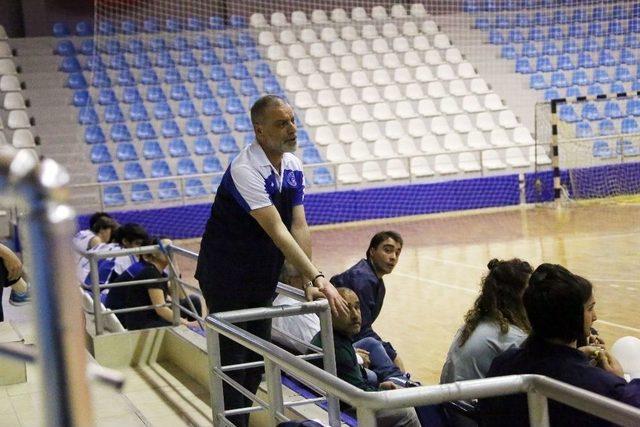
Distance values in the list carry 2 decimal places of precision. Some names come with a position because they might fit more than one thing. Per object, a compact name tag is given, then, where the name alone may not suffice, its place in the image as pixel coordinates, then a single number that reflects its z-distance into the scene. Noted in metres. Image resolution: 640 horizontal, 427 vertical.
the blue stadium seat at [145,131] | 16.64
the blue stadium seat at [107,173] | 15.54
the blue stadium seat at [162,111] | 17.03
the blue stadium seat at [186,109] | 17.16
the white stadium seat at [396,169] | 16.52
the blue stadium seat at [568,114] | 17.77
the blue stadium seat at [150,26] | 17.70
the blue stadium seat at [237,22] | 18.25
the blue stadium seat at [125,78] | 17.23
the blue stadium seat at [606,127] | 17.58
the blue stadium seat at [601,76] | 18.11
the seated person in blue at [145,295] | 5.98
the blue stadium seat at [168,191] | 15.32
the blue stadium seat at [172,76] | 17.45
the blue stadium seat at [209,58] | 17.66
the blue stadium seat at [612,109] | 17.80
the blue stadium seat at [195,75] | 17.55
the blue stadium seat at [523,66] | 18.89
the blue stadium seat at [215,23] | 18.20
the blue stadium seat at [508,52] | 19.06
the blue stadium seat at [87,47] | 17.56
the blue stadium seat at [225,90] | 17.45
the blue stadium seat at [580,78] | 18.22
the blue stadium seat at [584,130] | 17.50
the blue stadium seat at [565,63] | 18.42
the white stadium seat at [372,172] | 16.41
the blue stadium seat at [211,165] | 16.20
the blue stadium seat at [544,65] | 18.64
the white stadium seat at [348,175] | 16.28
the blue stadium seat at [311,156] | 16.79
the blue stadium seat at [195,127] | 16.88
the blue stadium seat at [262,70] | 17.81
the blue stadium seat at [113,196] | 14.96
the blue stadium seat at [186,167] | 16.08
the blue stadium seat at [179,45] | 17.64
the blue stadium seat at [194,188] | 15.30
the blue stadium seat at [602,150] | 16.66
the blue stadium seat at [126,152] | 16.08
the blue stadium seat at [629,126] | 17.31
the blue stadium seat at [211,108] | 17.22
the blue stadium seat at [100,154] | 15.91
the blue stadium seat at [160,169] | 15.95
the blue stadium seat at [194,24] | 17.88
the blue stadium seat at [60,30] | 17.78
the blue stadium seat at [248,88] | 17.58
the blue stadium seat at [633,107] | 17.67
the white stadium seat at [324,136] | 17.28
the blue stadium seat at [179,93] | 17.31
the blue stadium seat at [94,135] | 16.30
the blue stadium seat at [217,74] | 17.59
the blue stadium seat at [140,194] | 15.20
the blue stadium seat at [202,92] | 17.42
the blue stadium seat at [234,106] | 17.30
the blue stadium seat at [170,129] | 16.77
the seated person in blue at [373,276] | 5.16
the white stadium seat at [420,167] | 16.66
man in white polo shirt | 3.27
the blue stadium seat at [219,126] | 16.95
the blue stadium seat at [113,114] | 16.72
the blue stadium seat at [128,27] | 17.59
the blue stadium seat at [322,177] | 16.11
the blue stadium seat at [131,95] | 17.06
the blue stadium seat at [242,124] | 17.06
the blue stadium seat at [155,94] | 17.20
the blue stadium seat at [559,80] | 18.47
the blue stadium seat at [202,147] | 16.55
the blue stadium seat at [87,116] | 16.66
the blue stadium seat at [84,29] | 17.83
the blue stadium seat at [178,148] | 16.41
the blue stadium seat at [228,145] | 16.66
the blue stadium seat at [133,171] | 15.78
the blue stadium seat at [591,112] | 17.78
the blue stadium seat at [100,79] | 17.12
